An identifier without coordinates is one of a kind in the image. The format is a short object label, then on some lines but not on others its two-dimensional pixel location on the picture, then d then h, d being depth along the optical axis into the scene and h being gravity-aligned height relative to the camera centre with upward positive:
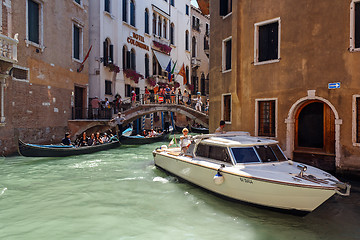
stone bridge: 15.64 +0.16
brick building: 11.52 +2.13
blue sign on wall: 8.18 +0.90
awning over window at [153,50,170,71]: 24.23 +4.83
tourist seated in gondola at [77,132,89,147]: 13.61 -1.08
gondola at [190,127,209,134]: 25.30 -0.93
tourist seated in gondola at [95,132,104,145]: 14.65 -1.04
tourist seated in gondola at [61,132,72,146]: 12.41 -0.90
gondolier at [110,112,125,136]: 16.70 -0.02
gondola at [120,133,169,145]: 17.09 -1.20
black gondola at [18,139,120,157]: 10.90 -1.22
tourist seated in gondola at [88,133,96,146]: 13.88 -1.02
